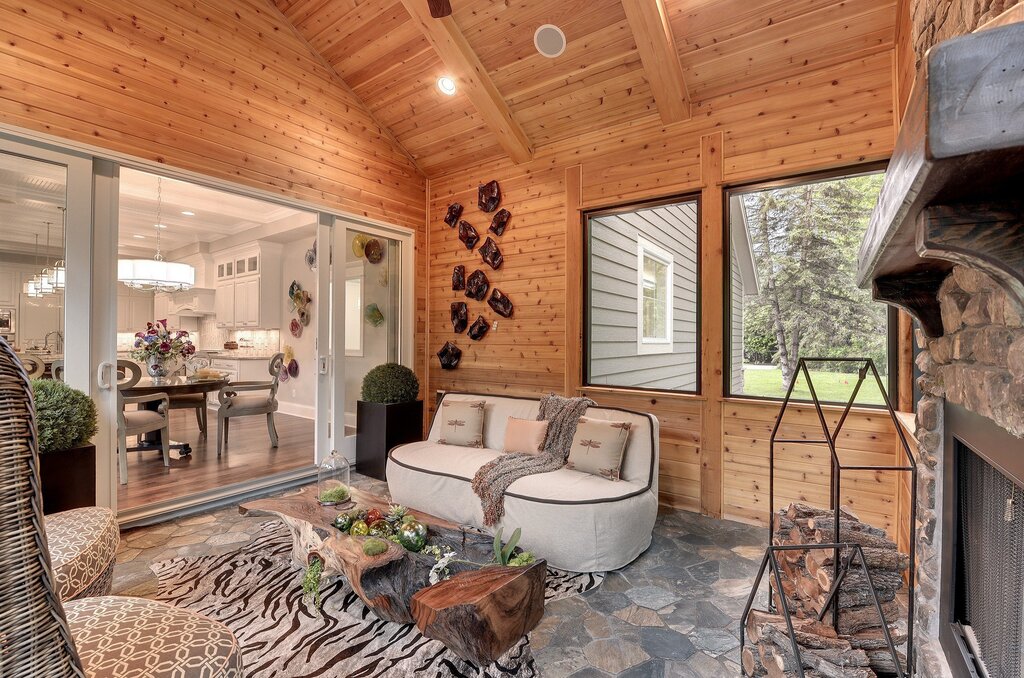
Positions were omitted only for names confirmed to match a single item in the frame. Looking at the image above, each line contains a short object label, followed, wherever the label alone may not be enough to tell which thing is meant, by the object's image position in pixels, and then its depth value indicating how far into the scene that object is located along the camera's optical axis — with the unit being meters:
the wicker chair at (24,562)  0.67
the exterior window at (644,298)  3.75
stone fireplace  0.56
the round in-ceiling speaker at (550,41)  3.45
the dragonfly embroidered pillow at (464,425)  3.67
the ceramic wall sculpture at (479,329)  4.76
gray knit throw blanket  2.76
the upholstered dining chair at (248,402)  5.03
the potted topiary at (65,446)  2.48
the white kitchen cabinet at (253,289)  7.23
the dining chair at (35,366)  2.83
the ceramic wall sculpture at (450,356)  4.99
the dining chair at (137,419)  3.91
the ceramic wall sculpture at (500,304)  4.59
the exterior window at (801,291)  3.00
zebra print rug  1.81
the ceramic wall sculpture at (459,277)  4.94
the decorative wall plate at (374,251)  4.82
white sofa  2.51
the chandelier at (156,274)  4.58
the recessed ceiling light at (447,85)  4.02
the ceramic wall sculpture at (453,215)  4.98
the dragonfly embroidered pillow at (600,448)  2.88
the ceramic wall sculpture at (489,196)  4.67
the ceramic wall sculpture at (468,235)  4.85
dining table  4.24
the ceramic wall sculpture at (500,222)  4.61
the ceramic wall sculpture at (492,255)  4.66
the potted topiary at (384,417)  4.29
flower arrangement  4.62
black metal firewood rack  1.40
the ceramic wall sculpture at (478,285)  4.77
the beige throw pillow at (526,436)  3.30
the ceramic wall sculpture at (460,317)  4.93
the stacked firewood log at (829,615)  1.62
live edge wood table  1.58
